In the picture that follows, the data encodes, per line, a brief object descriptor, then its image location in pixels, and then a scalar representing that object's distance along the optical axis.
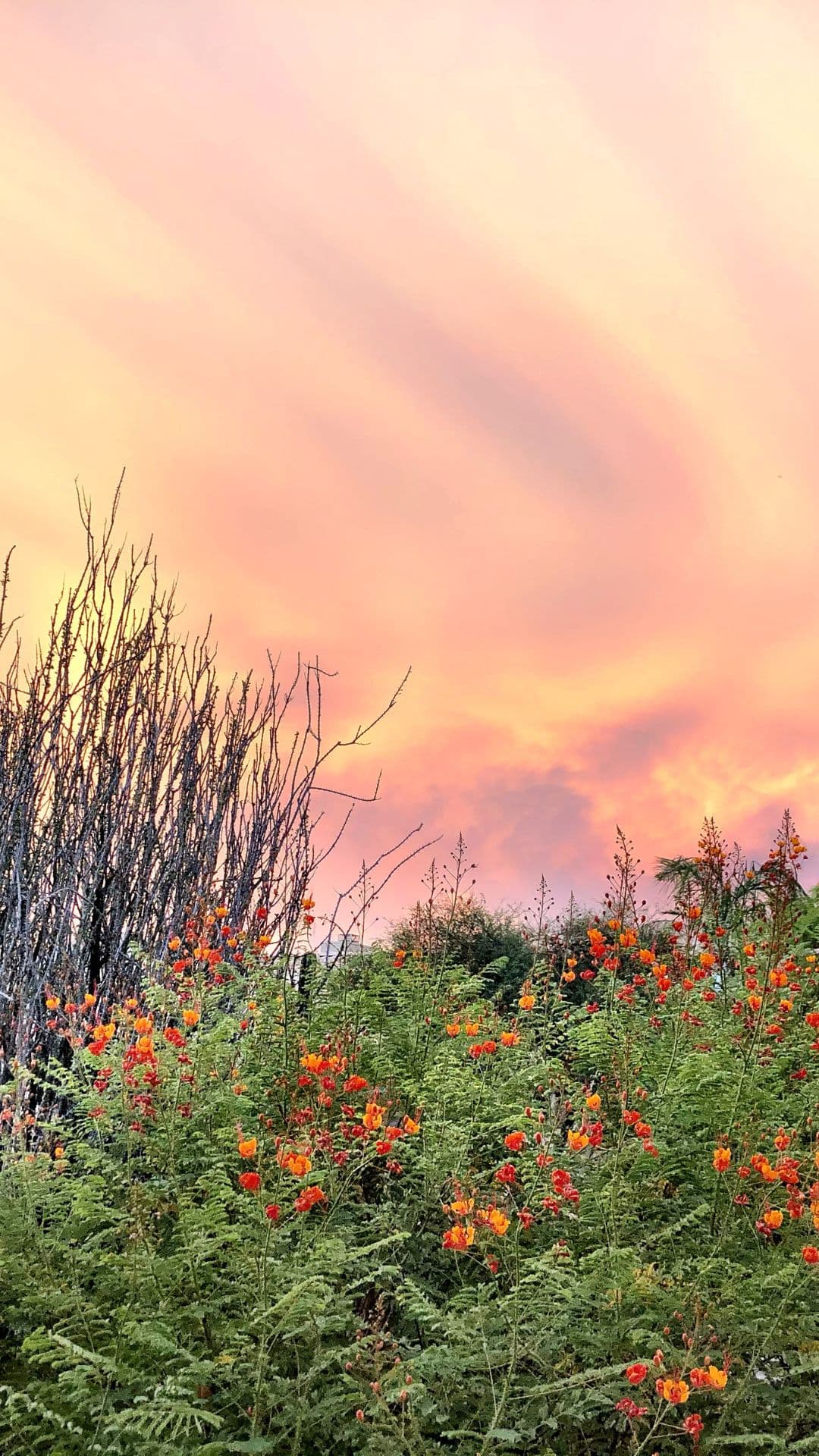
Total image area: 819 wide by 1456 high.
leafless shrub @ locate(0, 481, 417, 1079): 5.19
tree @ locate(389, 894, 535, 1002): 9.70
